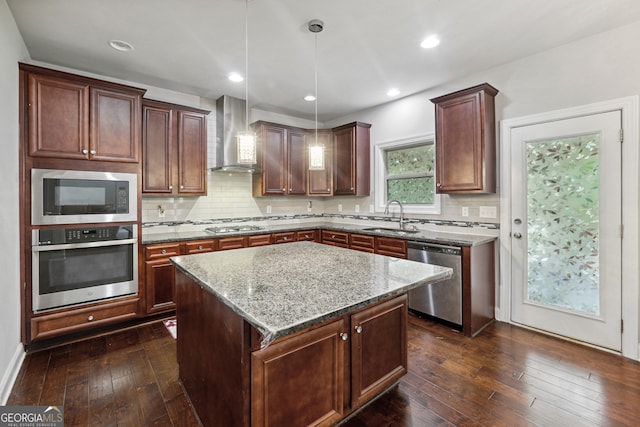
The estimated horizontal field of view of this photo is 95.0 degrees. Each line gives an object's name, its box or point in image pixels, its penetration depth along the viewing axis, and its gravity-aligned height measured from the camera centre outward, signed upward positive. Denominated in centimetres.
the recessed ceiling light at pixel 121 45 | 269 +158
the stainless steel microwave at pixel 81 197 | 255 +16
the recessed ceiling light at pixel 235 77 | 340 +161
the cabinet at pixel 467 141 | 306 +77
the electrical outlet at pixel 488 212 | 327 -1
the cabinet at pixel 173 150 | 340 +78
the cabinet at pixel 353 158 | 458 +85
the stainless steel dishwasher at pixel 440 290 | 297 -83
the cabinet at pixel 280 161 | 439 +81
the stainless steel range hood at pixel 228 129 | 402 +117
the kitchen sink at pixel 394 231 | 386 -26
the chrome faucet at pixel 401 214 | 421 -3
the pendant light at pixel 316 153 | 234 +47
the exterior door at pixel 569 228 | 256 -17
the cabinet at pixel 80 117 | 254 +91
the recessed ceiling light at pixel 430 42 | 263 +156
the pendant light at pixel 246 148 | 200 +45
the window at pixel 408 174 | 398 +54
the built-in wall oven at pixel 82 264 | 257 -47
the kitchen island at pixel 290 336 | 121 -61
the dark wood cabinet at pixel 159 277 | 315 -70
